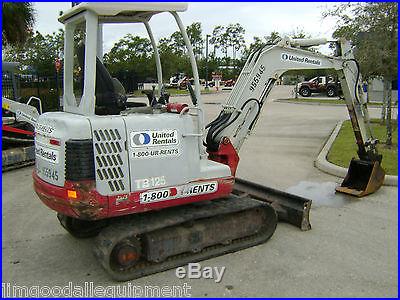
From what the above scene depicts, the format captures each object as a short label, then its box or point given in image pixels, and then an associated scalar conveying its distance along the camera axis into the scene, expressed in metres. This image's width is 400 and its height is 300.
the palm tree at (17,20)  14.98
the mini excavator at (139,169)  4.29
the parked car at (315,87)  34.81
